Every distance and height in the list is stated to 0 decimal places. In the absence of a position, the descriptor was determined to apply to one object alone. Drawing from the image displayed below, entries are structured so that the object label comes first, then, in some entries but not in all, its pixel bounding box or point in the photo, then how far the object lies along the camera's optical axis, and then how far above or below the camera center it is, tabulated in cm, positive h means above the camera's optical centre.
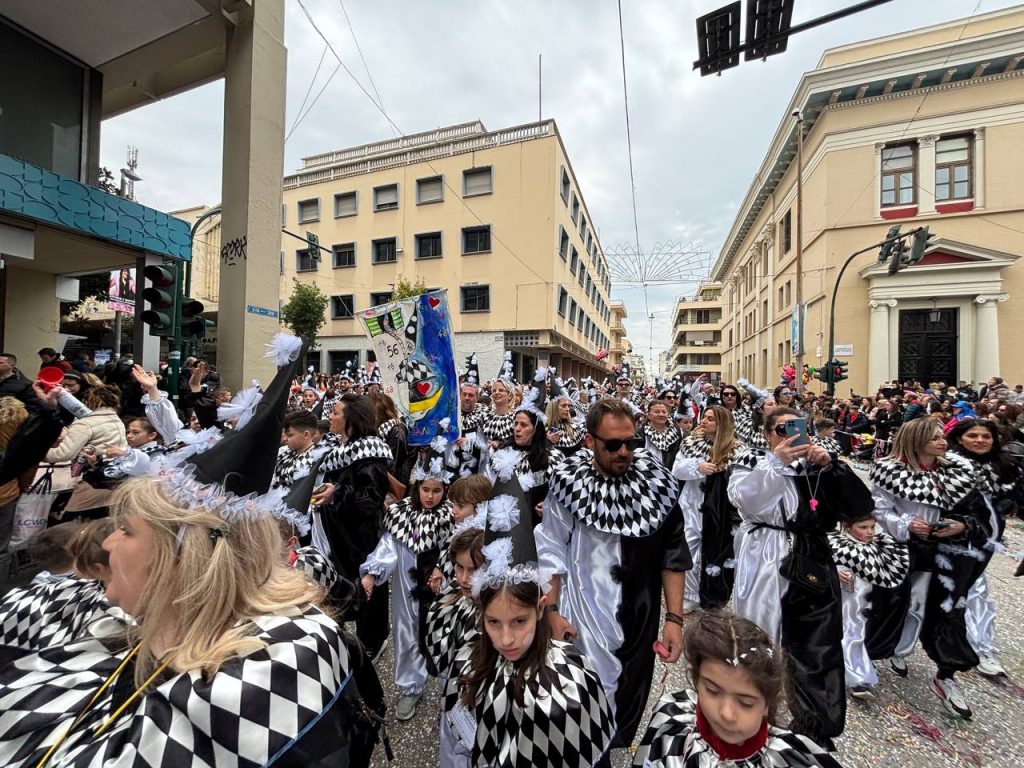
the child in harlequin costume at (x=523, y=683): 166 -111
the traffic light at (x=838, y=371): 1530 +68
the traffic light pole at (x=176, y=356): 559 +26
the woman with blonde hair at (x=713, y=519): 448 -125
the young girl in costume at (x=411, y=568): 308 -123
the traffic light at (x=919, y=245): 1260 +395
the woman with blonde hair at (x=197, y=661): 102 -68
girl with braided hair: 151 -107
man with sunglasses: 243 -92
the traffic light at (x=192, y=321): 608 +74
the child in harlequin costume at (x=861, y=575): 323 -129
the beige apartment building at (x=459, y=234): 2405 +820
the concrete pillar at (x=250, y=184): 888 +370
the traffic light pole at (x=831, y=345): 1371 +172
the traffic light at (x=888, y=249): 1415 +439
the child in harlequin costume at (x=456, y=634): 208 -120
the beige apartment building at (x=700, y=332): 6756 +836
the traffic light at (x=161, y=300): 558 +93
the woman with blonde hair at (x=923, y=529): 328 -94
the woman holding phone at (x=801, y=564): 257 -103
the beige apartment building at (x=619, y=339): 6656 +796
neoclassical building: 2047 +922
